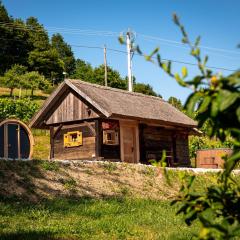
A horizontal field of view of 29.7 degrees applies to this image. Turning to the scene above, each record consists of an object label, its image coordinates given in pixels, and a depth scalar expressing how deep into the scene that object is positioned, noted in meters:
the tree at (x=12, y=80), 66.25
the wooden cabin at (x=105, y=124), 22.06
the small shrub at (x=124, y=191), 13.69
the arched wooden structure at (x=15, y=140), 21.12
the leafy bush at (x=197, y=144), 38.03
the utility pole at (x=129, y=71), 36.50
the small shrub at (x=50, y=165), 14.01
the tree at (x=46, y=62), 82.81
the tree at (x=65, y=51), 105.38
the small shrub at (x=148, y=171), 16.43
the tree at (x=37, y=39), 85.69
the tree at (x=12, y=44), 82.62
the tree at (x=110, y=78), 72.19
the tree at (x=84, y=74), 78.32
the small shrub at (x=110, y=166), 15.82
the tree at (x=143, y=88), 79.50
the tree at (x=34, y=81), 68.05
